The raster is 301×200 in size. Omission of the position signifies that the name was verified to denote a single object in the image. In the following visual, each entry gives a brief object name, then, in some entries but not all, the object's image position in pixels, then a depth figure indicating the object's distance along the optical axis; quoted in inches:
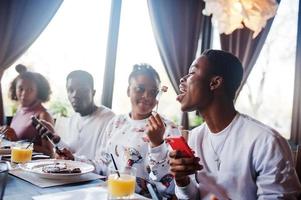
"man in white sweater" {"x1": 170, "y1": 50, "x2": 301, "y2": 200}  52.0
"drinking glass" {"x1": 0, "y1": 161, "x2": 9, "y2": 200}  37.3
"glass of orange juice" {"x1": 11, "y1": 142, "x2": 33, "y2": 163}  67.9
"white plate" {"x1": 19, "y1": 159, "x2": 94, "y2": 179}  58.0
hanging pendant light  75.2
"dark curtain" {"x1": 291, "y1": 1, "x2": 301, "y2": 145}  149.5
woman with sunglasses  65.1
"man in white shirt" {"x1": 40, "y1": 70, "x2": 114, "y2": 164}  93.9
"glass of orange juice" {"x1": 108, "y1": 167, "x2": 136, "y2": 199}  46.8
